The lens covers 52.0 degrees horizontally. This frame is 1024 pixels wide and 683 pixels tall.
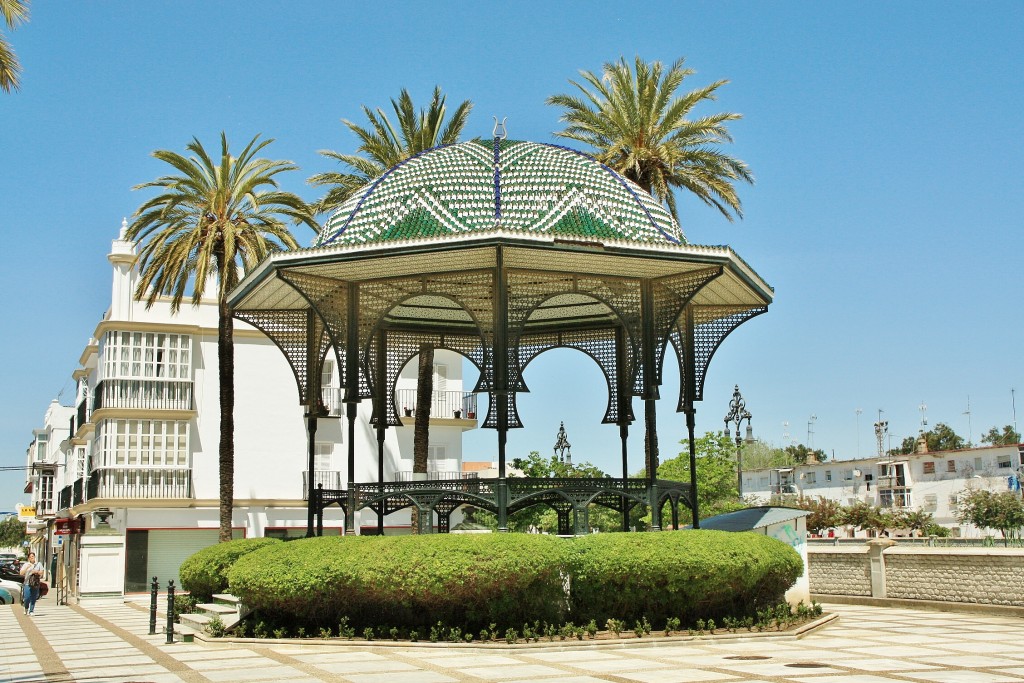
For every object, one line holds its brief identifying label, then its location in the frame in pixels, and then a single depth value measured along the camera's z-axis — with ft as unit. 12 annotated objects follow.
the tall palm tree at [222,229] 100.78
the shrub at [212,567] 71.26
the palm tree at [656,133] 101.40
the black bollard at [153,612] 66.19
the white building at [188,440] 134.92
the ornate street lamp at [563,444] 138.51
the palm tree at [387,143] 105.70
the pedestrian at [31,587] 91.56
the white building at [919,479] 215.92
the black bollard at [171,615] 59.77
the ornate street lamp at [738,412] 139.33
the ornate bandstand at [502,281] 62.08
